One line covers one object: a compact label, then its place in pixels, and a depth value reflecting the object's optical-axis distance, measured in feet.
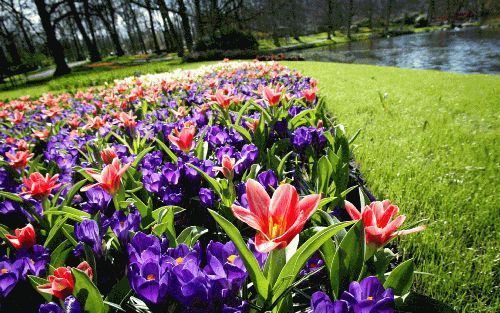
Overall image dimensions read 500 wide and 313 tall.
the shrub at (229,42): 81.61
